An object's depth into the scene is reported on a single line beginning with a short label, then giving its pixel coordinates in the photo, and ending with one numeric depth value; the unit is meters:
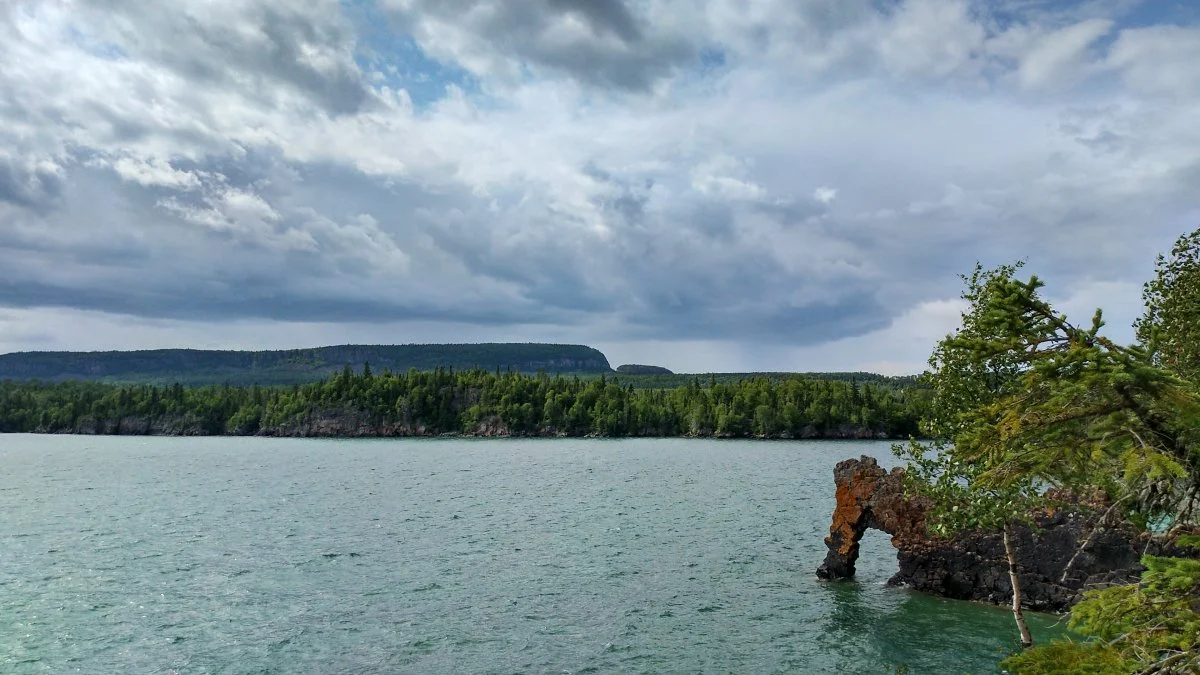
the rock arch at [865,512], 38.62
